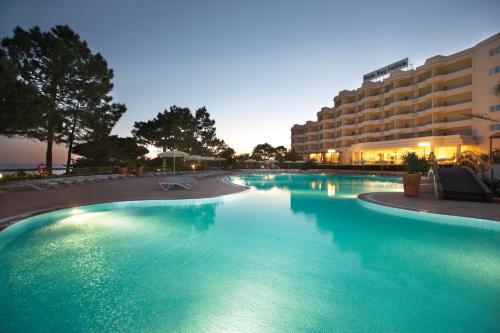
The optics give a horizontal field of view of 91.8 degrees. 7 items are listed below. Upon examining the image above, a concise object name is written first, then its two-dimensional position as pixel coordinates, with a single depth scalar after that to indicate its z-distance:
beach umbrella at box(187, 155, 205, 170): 26.94
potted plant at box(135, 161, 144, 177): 24.82
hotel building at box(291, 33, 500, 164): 28.98
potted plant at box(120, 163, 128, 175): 23.67
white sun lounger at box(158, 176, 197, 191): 13.16
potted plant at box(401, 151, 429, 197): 10.34
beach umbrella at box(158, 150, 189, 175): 22.36
